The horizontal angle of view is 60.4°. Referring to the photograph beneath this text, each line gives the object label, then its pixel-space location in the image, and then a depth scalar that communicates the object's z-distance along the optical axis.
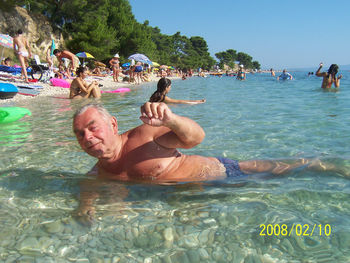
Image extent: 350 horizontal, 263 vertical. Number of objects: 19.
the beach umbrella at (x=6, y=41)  13.57
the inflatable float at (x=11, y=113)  5.58
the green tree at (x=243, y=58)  146.00
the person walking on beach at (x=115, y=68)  21.62
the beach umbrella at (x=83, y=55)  25.09
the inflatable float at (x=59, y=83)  14.54
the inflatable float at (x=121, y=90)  14.27
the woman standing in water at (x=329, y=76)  13.04
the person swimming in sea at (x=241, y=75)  33.79
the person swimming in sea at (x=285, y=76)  28.50
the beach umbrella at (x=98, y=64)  30.00
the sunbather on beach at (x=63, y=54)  13.90
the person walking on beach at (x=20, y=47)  11.93
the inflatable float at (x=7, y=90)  8.73
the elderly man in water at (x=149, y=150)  2.02
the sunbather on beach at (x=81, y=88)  9.99
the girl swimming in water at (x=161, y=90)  7.01
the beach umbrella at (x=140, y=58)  27.06
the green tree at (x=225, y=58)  128.62
